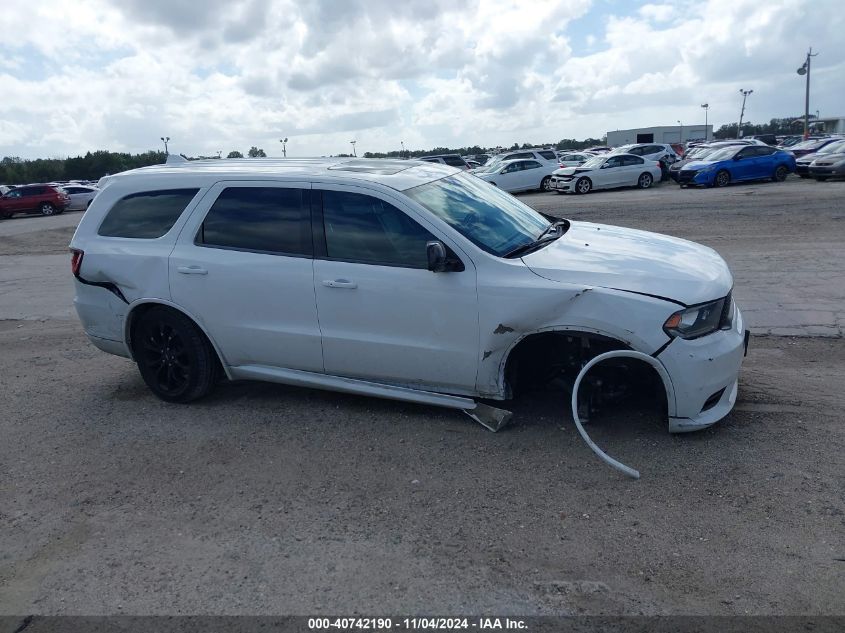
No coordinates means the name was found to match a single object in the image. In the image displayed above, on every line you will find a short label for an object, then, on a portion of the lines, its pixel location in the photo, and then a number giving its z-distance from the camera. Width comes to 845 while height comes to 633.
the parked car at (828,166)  25.08
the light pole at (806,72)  55.69
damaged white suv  4.41
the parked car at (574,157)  42.68
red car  34.53
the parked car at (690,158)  27.72
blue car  25.73
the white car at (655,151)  30.86
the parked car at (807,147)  34.44
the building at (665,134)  80.75
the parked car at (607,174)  27.58
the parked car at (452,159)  33.16
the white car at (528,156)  30.08
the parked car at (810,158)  26.64
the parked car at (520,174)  28.86
